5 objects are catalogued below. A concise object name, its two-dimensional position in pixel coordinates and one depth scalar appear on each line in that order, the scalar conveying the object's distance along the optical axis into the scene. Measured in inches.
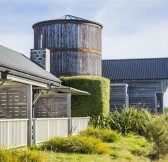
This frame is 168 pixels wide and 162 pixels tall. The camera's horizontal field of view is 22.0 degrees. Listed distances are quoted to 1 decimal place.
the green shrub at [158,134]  632.4
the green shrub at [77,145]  570.3
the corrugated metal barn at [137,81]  1320.1
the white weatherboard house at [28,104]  546.3
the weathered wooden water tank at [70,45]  1082.7
